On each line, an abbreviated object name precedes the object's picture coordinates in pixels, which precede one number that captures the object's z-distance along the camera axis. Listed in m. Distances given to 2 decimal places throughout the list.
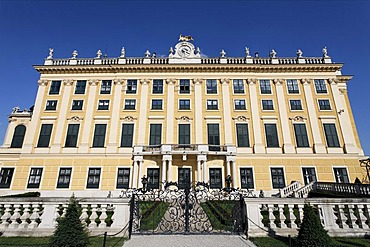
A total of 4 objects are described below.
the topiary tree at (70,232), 5.40
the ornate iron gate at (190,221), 8.16
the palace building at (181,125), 24.58
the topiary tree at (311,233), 5.75
